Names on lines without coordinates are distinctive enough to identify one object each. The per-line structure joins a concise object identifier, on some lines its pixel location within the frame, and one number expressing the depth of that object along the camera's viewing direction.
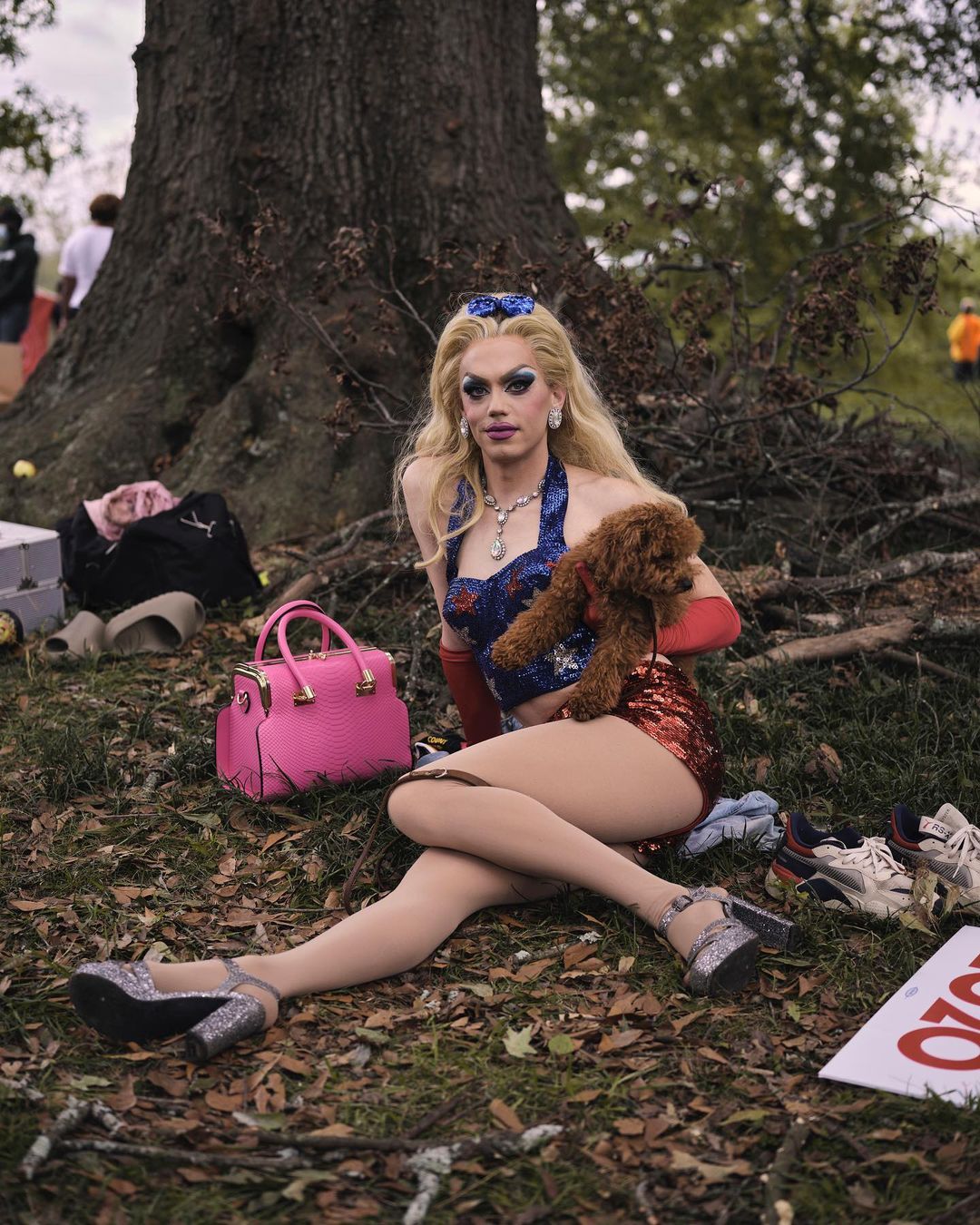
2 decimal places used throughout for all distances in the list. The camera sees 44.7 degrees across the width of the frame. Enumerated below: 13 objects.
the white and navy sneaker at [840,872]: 3.22
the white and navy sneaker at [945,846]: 3.22
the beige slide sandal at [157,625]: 5.40
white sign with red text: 2.53
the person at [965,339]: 17.67
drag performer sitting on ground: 2.80
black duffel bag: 5.67
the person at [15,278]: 11.12
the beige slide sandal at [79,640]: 5.33
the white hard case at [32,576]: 5.54
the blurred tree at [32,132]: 9.57
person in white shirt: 9.20
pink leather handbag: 3.86
